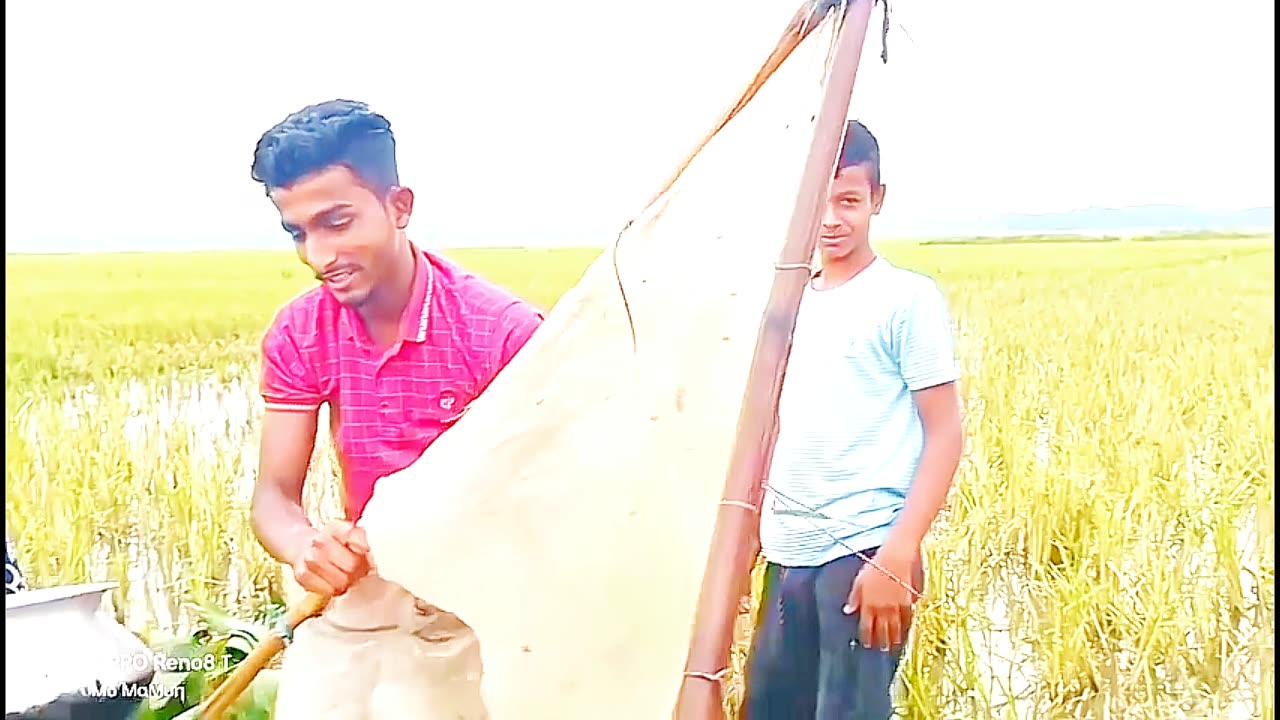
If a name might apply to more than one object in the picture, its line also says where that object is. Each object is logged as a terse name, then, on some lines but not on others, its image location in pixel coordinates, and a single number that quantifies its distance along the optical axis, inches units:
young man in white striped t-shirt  41.1
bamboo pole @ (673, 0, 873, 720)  35.4
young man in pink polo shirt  41.3
